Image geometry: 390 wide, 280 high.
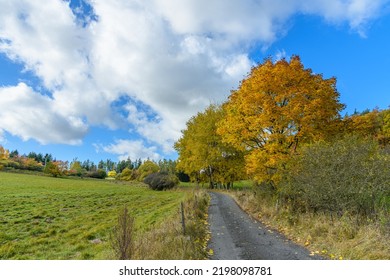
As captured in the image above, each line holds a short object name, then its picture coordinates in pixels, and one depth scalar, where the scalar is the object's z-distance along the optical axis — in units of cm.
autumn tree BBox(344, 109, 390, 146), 2145
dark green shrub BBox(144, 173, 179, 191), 5166
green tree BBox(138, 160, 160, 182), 8414
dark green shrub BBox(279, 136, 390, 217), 1094
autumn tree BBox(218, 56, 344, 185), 1764
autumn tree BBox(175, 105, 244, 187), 4459
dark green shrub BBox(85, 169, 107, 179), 10658
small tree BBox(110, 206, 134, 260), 734
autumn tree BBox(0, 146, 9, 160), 10048
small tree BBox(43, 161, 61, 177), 8695
